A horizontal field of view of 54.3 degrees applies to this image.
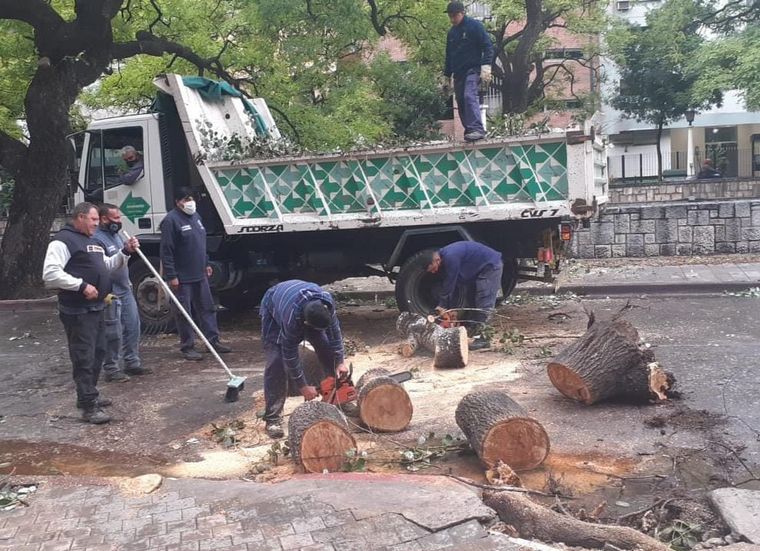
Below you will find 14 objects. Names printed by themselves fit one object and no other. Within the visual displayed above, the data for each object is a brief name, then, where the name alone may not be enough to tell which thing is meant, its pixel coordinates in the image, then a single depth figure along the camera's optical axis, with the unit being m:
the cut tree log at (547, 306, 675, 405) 5.48
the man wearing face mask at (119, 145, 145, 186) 9.27
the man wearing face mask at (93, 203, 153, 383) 7.23
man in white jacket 5.80
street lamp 24.16
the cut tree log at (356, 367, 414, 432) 5.22
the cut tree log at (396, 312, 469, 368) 6.87
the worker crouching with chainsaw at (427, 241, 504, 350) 7.68
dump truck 8.06
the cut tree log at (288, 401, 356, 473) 4.51
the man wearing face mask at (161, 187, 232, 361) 7.93
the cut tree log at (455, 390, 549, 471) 4.42
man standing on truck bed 8.60
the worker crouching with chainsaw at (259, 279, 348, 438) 4.89
